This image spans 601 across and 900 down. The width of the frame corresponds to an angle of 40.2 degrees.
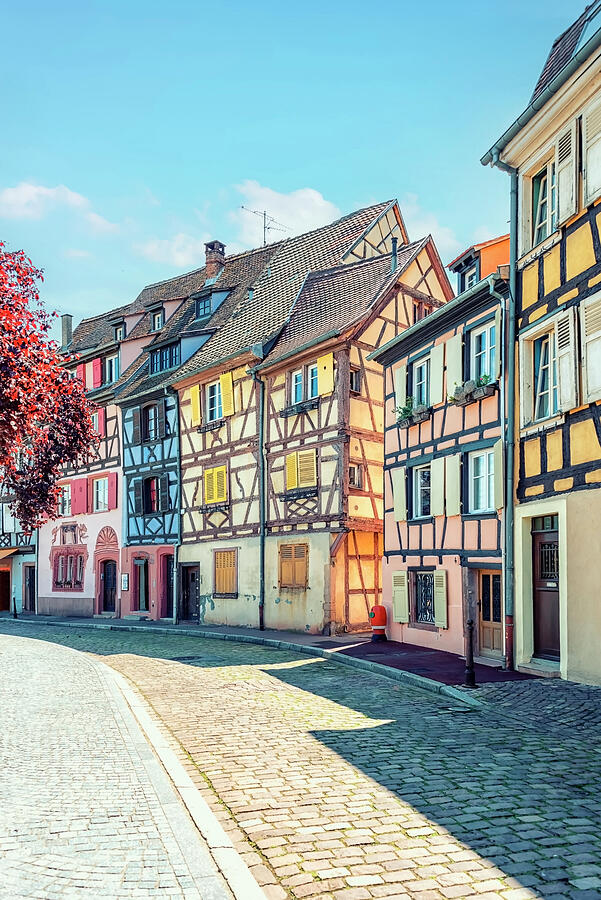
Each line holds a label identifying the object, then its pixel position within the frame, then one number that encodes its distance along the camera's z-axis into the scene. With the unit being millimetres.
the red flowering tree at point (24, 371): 8031
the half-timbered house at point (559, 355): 11898
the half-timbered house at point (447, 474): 15508
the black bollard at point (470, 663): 11863
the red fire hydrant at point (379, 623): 19516
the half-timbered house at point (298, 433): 22047
